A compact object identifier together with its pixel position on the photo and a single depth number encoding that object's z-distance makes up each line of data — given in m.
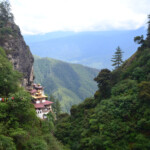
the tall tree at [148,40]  37.66
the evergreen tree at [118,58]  45.12
